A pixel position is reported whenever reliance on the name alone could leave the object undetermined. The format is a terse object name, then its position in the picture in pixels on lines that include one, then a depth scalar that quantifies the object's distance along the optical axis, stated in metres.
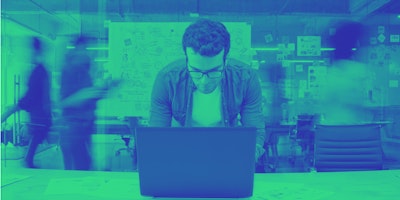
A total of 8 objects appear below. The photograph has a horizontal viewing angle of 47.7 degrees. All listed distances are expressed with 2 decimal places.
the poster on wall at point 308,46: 6.86
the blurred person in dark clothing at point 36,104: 5.32
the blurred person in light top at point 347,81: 6.23
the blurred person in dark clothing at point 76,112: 4.59
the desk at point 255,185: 1.79
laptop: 1.54
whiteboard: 5.45
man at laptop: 2.58
